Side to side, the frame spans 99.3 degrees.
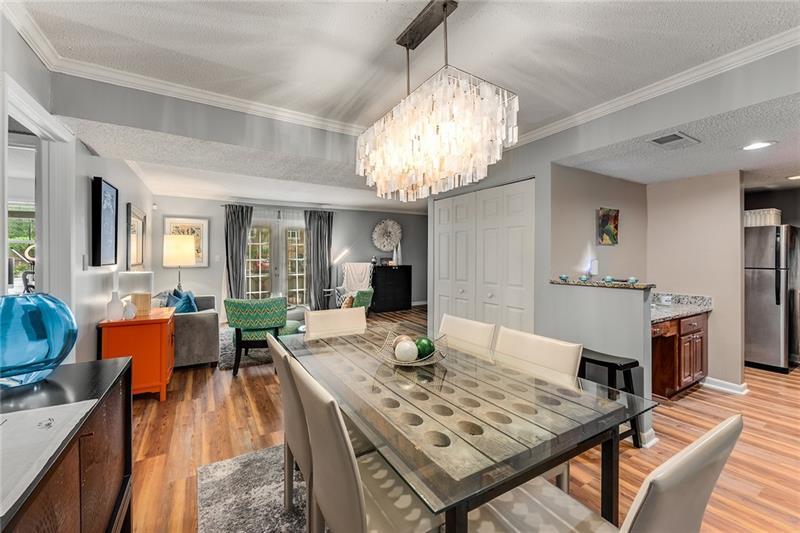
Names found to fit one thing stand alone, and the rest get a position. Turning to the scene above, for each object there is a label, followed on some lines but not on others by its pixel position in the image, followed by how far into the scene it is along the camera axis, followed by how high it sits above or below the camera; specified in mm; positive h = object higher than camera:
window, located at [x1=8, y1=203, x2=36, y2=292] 2434 +188
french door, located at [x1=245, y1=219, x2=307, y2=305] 6816 +96
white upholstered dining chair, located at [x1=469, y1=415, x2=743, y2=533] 691 -515
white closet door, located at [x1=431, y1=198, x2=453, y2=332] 4090 +113
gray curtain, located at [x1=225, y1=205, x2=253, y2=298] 6422 +407
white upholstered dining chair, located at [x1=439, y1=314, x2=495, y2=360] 2111 -463
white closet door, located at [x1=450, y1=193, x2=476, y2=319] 3768 +103
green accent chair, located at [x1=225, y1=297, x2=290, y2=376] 3691 -592
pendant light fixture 1628 +705
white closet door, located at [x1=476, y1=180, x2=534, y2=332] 3199 +112
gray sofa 3746 -815
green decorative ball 1799 -430
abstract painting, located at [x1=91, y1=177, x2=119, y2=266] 2627 +346
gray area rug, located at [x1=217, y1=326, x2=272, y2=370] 4101 -1169
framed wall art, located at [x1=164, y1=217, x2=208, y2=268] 5988 +634
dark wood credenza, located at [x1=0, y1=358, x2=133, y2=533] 710 -523
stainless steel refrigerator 3709 -321
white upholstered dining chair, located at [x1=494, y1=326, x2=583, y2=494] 1590 -475
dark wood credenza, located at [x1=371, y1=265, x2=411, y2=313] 7582 -498
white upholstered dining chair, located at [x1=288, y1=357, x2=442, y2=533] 949 -709
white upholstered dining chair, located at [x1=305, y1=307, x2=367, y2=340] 2650 -461
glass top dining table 928 -542
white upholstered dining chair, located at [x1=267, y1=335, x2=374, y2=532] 1381 -773
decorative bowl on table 1759 -455
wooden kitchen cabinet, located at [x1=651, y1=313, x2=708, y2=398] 3086 -827
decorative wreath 8000 +747
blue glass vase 987 -221
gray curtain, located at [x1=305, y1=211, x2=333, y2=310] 7199 +245
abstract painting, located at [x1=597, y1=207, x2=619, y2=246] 3461 +420
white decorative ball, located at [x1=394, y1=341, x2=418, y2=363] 1758 -447
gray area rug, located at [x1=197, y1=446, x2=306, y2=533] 1649 -1247
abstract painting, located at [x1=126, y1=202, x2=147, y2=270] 3969 +366
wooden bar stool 2346 -697
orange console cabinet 2857 -703
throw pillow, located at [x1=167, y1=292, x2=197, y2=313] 4086 -470
